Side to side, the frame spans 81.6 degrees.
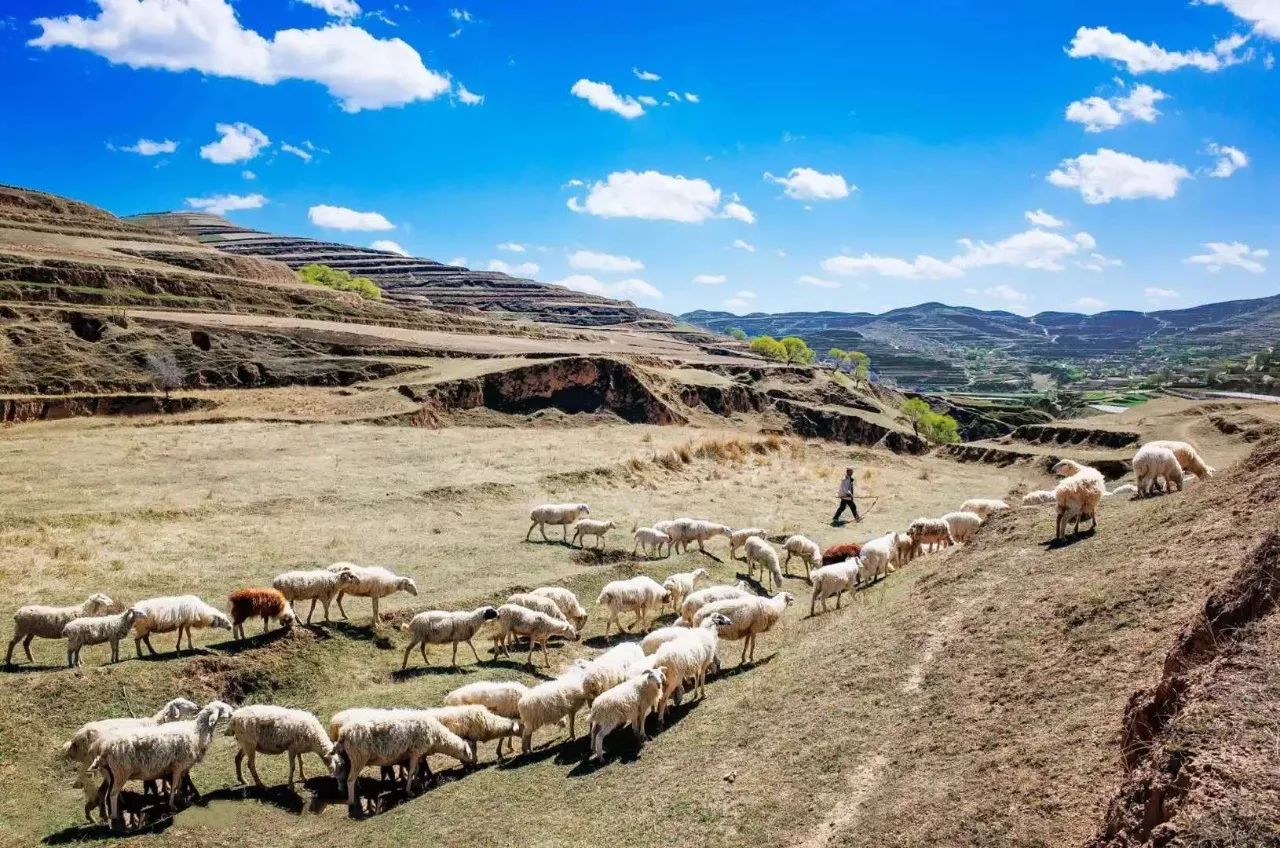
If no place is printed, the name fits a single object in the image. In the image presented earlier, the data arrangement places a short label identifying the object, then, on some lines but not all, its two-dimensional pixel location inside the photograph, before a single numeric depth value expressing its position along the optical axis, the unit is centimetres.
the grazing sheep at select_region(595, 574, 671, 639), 1669
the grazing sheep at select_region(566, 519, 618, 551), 2302
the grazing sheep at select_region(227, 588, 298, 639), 1409
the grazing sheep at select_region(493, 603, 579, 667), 1534
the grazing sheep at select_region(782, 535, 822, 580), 2138
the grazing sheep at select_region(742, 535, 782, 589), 2052
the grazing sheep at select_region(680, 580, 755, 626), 1554
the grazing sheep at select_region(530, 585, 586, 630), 1748
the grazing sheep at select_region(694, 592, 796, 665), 1373
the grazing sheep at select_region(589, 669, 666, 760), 1048
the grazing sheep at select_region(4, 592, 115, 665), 1284
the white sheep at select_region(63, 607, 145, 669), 1267
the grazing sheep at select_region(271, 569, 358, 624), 1556
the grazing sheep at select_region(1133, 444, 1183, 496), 1577
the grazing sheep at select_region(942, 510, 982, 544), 2114
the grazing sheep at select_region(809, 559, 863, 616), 1639
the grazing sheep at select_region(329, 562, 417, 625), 1606
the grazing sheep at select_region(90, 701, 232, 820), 932
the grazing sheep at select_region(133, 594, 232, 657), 1330
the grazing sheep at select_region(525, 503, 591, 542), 2347
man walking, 2800
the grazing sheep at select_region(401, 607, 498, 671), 1484
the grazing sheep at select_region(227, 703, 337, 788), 1039
